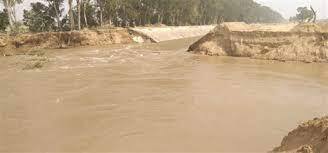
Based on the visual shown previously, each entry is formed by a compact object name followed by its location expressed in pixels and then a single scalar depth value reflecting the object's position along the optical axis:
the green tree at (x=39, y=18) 40.25
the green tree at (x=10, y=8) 29.77
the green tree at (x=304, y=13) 65.50
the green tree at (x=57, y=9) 37.95
